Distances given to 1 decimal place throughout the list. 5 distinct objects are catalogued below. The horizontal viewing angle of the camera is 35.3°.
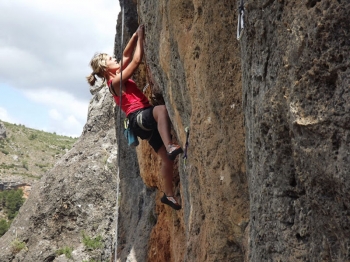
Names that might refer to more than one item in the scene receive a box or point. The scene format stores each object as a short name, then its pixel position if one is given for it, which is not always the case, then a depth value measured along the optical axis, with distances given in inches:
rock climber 292.8
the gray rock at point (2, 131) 2704.2
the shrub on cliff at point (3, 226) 1408.3
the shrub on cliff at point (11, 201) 1850.4
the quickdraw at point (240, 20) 167.9
